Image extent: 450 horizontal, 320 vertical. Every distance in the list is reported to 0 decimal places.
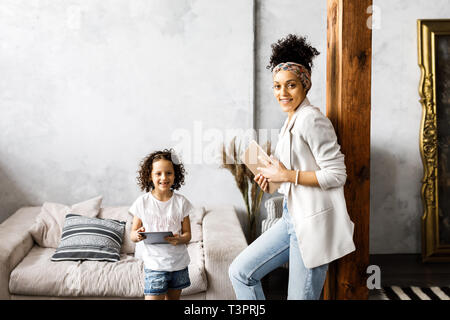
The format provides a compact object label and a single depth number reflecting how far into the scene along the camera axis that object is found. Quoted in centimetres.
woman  172
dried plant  369
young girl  216
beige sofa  281
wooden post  188
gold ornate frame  385
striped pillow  308
